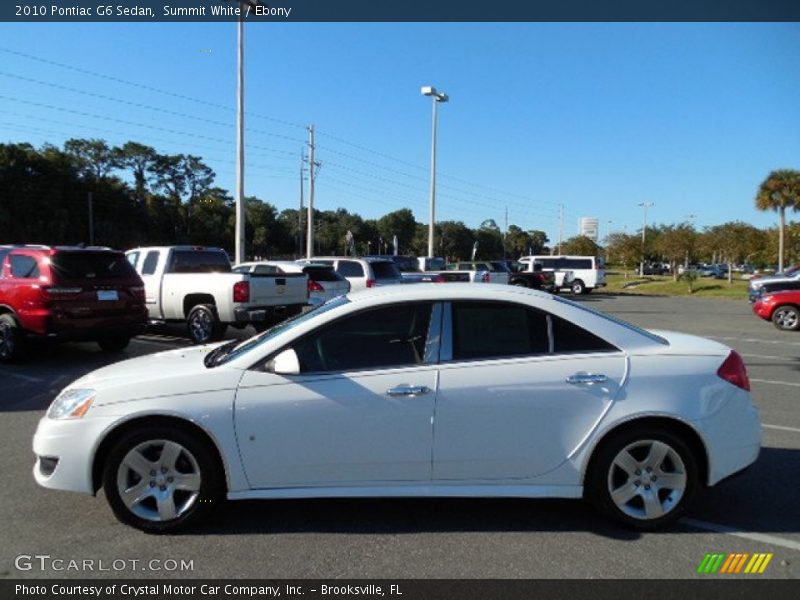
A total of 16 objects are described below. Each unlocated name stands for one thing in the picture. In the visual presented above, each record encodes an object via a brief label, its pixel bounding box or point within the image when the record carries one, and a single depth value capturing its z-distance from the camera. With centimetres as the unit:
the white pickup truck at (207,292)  1155
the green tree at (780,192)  4603
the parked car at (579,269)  3591
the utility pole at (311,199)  3534
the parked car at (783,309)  1653
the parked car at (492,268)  2795
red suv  909
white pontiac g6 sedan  369
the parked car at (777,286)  1802
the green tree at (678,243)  5047
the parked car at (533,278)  2965
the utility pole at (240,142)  2195
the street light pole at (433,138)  3397
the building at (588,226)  11794
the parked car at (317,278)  1534
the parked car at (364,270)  1731
